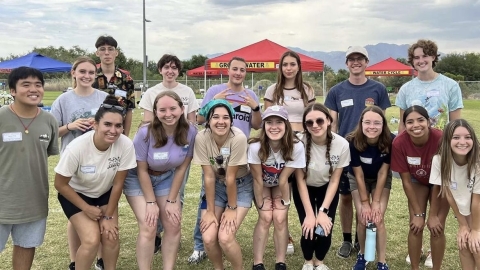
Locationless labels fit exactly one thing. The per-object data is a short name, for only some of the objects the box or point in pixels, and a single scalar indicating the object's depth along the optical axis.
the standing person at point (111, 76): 4.36
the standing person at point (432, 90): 4.10
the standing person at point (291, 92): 4.40
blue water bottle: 3.69
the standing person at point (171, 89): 4.53
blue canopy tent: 18.76
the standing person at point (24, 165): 3.21
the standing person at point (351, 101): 4.36
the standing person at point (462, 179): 3.31
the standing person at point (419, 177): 3.58
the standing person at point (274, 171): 3.76
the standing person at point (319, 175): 3.80
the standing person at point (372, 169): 3.82
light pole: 25.20
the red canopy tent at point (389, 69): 27.83
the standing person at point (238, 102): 4.29
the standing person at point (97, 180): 3.32
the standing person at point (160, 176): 3.61
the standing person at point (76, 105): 3.79
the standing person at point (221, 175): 3.63
